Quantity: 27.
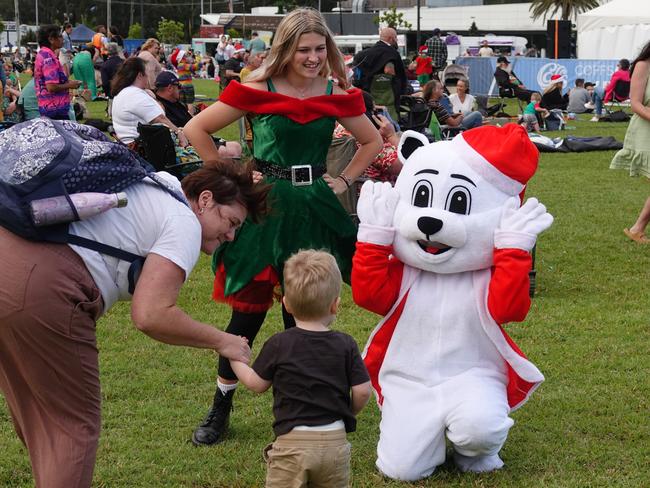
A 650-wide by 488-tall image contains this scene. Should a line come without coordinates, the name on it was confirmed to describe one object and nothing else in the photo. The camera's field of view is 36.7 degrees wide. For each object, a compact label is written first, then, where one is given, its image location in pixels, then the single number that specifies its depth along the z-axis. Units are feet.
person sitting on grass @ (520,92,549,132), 59.82
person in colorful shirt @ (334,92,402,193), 29.22
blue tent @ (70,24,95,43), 153.07
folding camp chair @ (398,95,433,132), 41.32
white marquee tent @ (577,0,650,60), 90.38
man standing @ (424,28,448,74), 74.28
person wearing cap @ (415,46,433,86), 69.21
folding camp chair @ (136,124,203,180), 29.43
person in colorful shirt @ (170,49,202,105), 56.39
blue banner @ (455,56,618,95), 88.17
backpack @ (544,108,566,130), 63.72
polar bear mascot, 13.35
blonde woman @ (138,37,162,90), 46.95
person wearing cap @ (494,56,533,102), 75.02
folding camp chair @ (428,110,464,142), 39.01
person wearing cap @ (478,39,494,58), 111.65
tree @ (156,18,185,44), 216.95
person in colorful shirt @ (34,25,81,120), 41.14
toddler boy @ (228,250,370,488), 10.80
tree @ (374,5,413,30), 140.26
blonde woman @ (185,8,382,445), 14.66
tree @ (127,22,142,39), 237.25
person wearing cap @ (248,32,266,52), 76.39
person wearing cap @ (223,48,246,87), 66.80
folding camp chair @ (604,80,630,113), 74.69
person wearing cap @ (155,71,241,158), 35.88
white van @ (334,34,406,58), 146.20
